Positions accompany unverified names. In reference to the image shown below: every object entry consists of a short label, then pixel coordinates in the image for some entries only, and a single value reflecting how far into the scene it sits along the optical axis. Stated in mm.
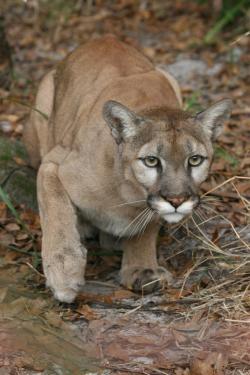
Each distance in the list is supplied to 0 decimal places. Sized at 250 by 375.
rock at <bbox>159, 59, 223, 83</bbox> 15773
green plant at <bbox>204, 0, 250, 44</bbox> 17250
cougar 8289
